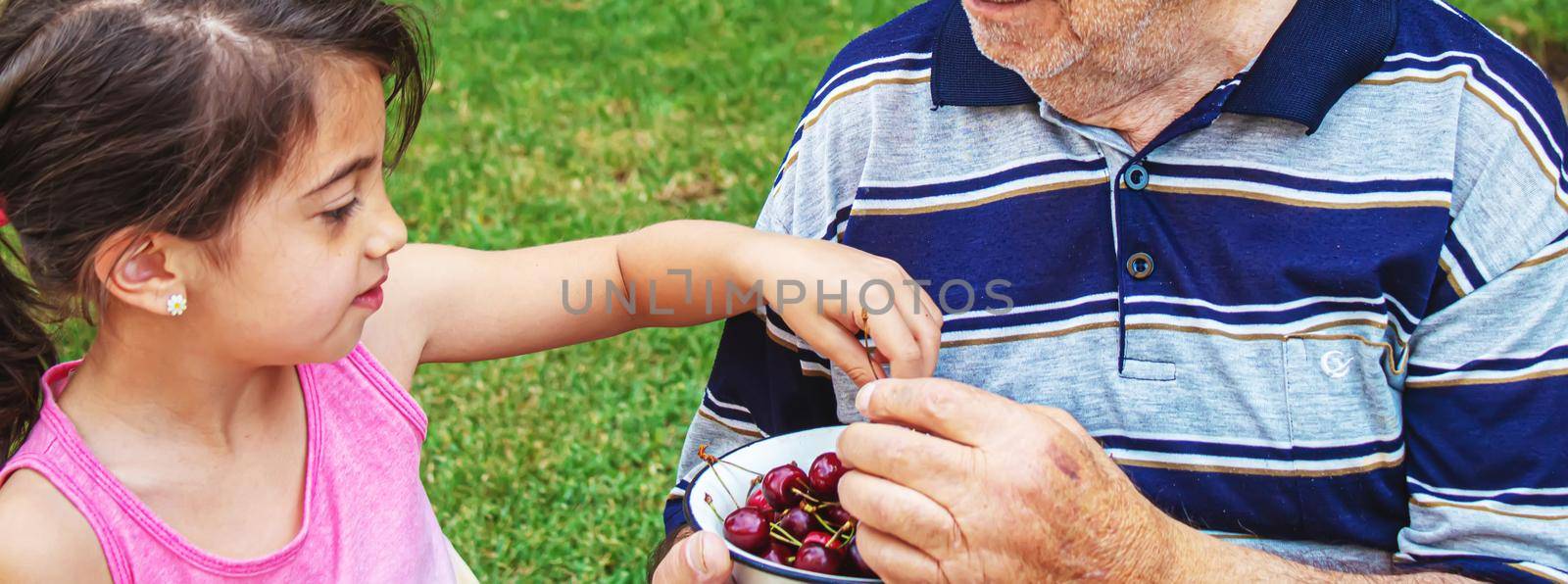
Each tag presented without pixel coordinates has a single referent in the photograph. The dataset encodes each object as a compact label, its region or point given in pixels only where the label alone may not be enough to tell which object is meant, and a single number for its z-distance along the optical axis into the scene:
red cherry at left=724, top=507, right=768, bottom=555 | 0.97
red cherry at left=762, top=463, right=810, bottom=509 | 1.00
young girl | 0.96
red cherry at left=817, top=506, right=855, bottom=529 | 1.00
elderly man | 0.97
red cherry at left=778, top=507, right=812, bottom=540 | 0.98
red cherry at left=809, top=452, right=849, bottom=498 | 1.01
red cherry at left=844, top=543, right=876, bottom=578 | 0.97
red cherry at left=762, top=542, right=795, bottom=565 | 0.97
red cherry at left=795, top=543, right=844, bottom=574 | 0.95
